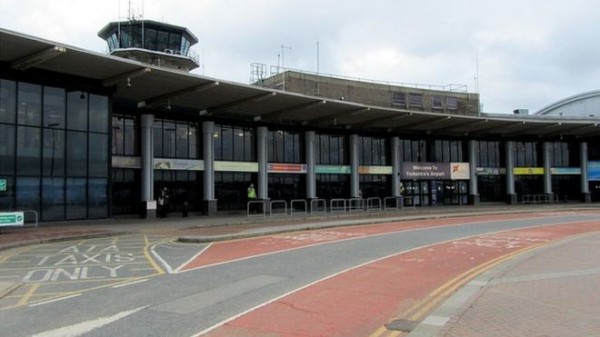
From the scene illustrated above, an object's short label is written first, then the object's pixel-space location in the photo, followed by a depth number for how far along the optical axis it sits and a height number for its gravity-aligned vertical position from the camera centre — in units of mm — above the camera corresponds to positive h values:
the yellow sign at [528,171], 51844 +1693
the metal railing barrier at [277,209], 36447 -1140
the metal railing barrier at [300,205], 39869 -966
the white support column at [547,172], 52562 +1580
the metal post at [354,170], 42375 +1622
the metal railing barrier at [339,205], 38625 -1023
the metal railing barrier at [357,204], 40406 -974
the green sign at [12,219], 20891 -885
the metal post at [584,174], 53625 +1376
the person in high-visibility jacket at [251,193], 34219 -33
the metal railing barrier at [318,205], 38481 -1002
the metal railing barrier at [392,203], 42925 -996
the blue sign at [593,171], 54312 +1675
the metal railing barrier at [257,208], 36000 -1042
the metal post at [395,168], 45062 +1839
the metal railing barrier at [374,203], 42125 -978
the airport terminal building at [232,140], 24609 +3493
